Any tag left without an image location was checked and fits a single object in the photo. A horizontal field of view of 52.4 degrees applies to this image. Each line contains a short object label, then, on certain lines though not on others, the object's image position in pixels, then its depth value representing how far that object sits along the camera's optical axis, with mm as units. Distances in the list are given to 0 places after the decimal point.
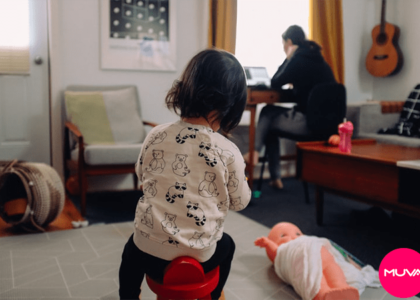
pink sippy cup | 2295
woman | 3021
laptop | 3375
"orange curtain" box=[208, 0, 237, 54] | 3484
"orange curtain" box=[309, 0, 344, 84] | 4000
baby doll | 1438
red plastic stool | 938
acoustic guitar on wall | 4086
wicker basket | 2191
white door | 3074
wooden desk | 3000
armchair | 2588
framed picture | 3211
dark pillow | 3254
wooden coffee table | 1936
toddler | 958
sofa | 3486
